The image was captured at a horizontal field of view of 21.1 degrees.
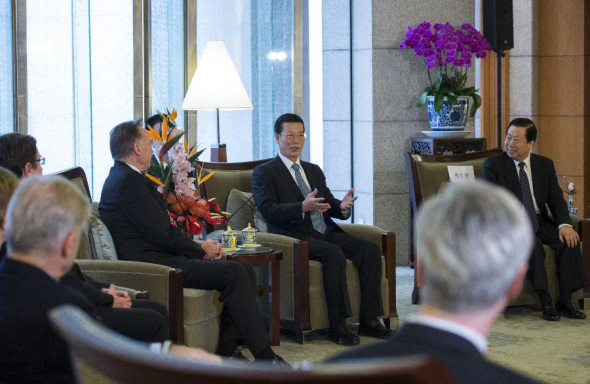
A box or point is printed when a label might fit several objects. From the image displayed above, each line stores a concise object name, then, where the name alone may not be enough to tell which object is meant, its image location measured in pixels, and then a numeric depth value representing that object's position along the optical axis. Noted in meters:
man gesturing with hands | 8.50
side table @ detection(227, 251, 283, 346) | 8.12
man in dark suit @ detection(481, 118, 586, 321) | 9.52
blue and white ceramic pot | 11.70
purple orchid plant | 11.65
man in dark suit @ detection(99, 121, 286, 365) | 7.22
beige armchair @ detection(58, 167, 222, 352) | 6.78
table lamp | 10.07
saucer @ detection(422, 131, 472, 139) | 11.70
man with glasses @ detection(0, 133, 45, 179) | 6.17
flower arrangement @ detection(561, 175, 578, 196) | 10.64
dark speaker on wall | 11.99
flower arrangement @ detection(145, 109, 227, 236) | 7.68
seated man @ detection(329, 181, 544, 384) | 2.20
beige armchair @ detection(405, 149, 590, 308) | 9.71
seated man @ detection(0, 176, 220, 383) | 3.66
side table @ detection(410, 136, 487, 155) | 11.63
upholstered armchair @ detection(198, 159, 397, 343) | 8.41
